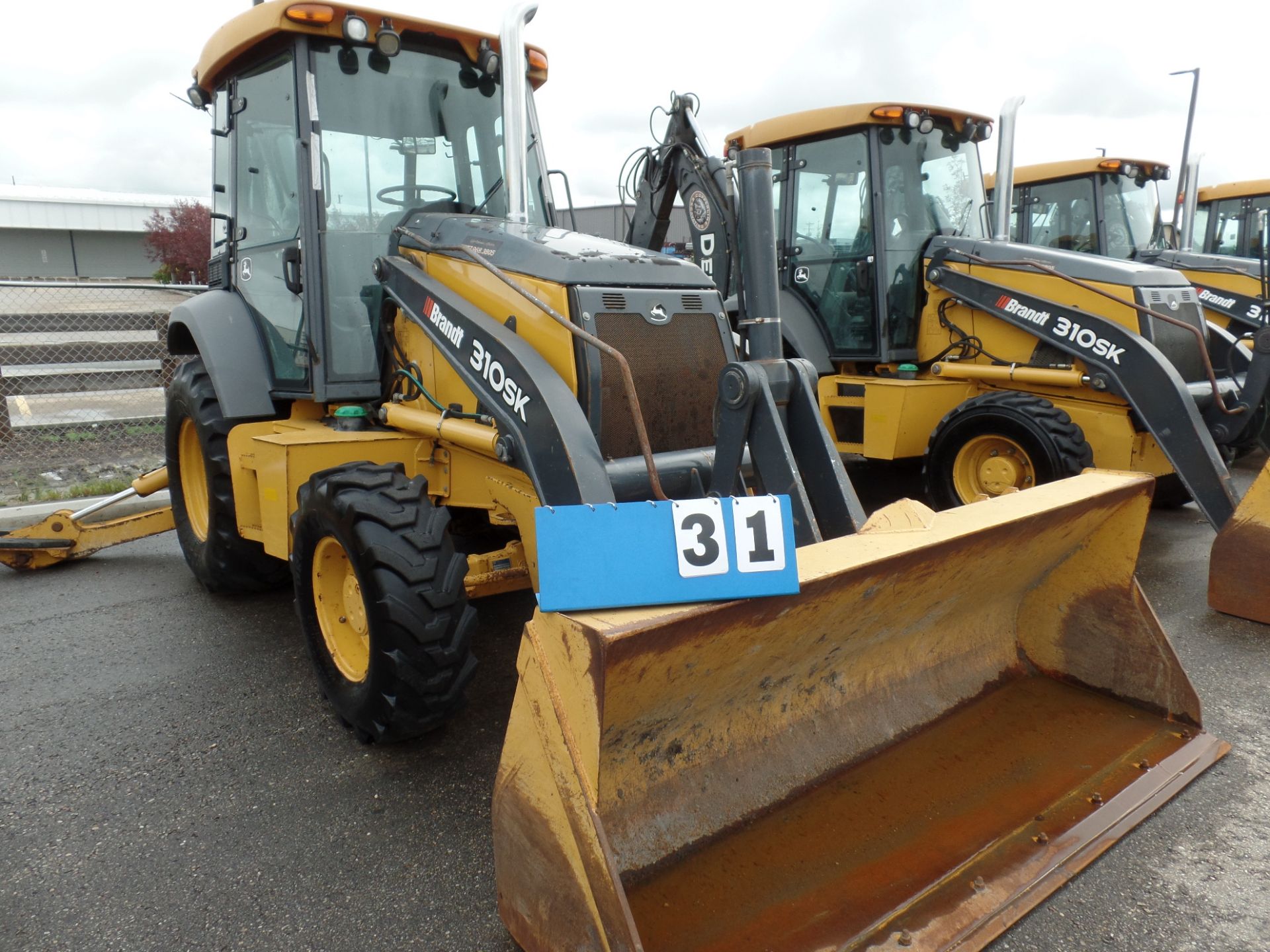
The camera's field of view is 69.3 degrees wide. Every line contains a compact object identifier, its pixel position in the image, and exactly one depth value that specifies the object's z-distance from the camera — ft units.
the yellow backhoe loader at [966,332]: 17.39
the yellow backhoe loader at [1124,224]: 27.91
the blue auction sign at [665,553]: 6.18
